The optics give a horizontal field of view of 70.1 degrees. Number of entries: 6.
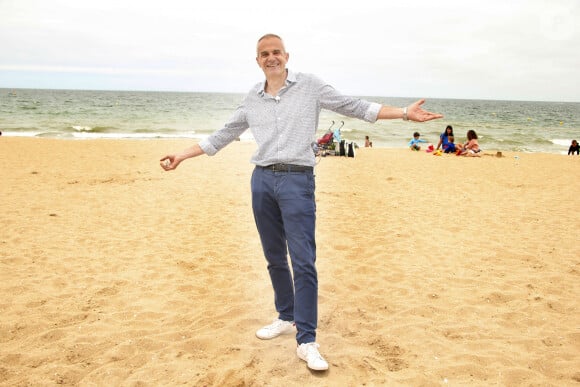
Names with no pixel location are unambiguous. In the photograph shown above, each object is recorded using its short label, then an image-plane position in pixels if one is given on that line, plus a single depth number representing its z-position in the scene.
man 2.65
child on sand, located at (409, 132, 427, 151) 19.12
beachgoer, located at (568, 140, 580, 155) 20.20
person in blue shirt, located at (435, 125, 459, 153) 17.31
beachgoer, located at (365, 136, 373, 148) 20.95
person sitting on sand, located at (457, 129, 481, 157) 16.45
